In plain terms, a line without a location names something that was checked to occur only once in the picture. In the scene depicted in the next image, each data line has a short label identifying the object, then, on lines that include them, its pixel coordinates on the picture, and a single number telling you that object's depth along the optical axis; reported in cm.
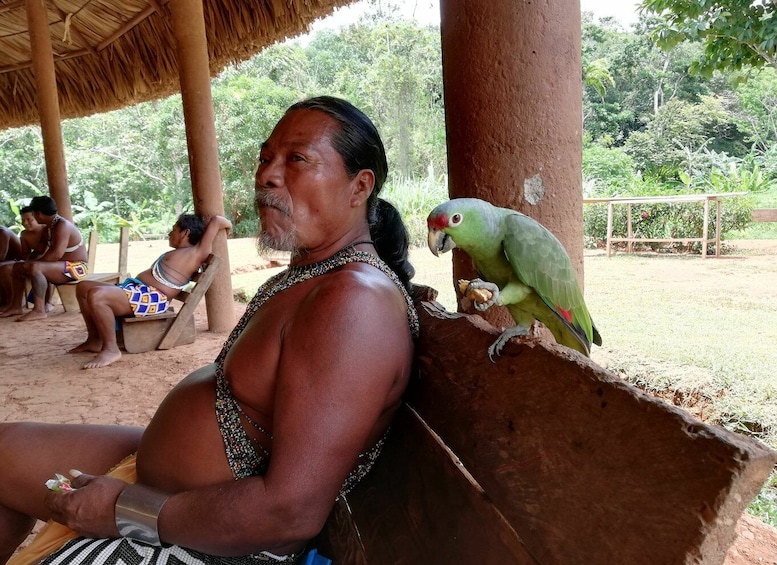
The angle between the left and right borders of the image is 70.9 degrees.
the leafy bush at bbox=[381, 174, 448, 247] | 1248
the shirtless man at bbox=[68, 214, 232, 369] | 468
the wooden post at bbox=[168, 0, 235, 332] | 496
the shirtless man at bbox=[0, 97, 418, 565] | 104
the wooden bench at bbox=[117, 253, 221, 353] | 487
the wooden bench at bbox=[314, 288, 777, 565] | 58
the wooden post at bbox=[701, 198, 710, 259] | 993
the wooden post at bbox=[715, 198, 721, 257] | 991
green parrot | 135
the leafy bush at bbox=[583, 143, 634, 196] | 1666
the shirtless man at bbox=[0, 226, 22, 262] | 766
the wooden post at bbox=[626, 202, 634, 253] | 1123
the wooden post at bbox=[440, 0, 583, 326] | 149
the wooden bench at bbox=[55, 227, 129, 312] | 681
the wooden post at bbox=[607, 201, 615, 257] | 1092
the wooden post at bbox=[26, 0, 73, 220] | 664
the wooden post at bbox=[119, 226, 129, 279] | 713
